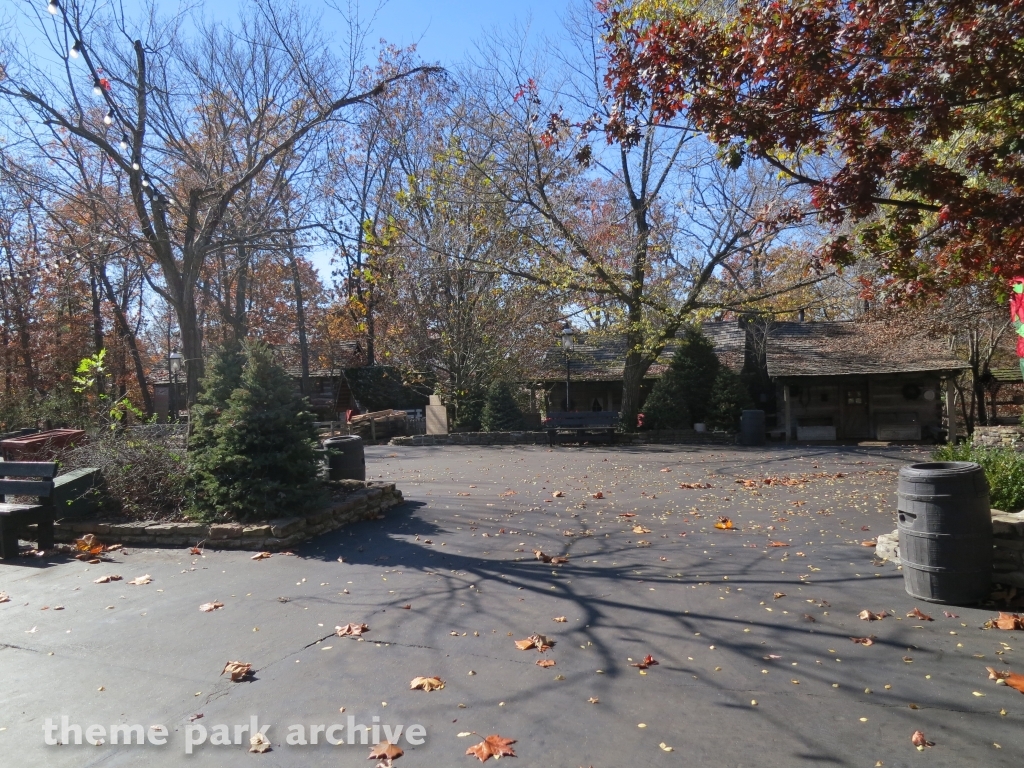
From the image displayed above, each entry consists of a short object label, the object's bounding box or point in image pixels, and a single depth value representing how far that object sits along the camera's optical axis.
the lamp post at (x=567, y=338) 22.19
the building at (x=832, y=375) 22.23
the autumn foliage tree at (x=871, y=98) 5.68
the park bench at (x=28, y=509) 7.89
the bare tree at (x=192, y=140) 12.51
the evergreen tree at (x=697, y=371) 23.02
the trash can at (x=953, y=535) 5.45
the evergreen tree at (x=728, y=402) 21.95
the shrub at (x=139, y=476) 9.02
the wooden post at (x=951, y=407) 20.16
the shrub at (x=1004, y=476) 6.82
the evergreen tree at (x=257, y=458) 8.34
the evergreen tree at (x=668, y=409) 22.31
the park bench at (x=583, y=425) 20.95
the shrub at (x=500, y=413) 23.11
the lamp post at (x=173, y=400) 25.69
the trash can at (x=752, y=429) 20.16
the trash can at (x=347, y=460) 10.69
